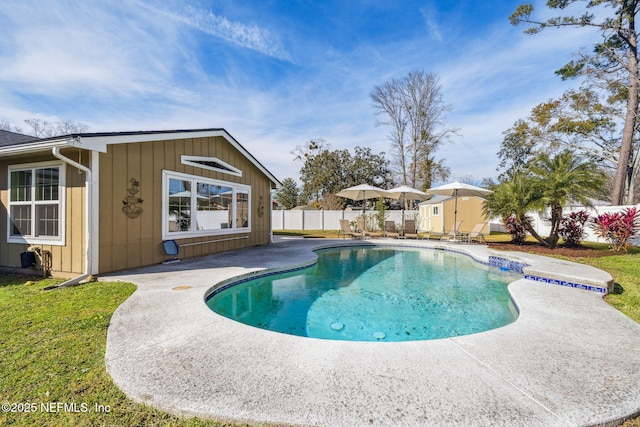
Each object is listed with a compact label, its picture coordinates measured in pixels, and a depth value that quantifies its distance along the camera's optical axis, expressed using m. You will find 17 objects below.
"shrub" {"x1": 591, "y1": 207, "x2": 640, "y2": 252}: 9.77
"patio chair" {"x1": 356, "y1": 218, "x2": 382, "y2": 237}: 16.39
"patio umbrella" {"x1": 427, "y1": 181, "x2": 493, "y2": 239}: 13.35
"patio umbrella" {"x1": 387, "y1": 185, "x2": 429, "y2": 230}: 15.34
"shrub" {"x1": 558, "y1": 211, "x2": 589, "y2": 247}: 11.19
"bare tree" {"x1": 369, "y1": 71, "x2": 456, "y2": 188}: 24.23
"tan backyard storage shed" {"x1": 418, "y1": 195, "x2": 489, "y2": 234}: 19.58
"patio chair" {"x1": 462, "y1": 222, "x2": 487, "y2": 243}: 13.72
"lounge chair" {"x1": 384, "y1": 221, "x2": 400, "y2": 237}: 17.08
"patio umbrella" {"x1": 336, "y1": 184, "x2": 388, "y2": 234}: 15.52
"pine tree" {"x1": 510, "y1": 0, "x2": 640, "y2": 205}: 14.73
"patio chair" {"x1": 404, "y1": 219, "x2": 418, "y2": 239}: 16.86
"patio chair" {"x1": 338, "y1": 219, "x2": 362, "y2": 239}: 16.03
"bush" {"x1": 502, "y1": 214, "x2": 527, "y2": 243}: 12.72
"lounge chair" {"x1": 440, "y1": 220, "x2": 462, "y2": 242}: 14.48
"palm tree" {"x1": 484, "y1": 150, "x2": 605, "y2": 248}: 10.31
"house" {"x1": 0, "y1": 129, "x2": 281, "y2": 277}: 6.12
